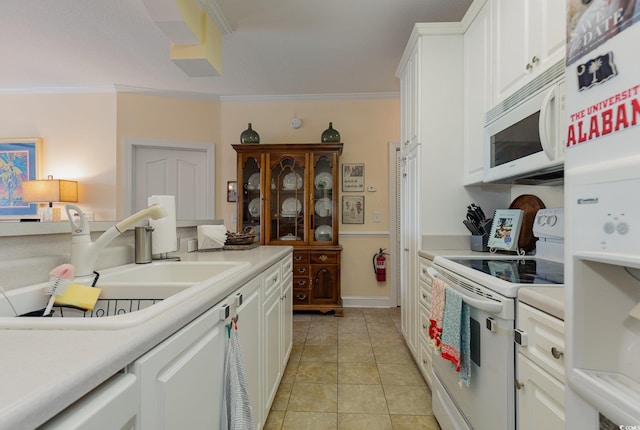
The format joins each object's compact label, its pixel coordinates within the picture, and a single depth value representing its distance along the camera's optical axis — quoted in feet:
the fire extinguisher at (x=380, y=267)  11.75
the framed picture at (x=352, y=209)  12.11
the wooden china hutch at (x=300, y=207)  10.95
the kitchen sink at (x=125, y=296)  1.97
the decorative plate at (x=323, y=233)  11.44
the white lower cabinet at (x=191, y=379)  1.56
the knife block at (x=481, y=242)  6.31
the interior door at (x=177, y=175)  12.11
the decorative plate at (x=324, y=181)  11.51
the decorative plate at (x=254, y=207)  11.67
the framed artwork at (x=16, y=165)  11.58
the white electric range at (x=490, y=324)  3.25
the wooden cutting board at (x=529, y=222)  5.94
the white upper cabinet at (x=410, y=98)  7.01
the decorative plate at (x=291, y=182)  11.44
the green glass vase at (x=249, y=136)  11.59
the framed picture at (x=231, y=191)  12.51
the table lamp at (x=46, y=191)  10.55
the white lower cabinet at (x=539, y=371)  2.61
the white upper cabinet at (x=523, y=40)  4.12
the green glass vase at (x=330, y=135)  11.34
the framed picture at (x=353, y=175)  12.08
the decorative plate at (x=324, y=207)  11.57
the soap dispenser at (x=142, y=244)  4.72
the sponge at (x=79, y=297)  2.90
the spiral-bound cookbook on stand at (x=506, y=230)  5.79
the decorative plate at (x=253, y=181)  11.59
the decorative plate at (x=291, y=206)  11.50
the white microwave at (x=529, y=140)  4.10
